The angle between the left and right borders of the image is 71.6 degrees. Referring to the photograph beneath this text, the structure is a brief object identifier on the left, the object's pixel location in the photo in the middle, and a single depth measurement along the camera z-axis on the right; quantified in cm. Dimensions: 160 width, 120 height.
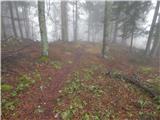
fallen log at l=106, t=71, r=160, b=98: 549
